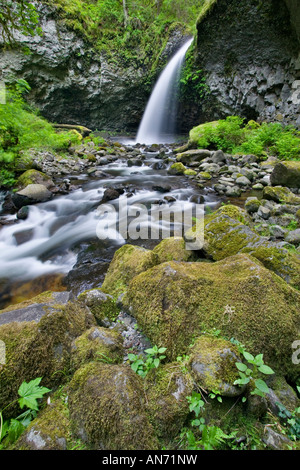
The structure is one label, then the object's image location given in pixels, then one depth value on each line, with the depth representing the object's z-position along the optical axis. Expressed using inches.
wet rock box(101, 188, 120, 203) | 285.0
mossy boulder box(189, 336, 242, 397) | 47.3
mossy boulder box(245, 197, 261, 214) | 211.3
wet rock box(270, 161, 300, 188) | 259.1
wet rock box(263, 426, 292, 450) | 41.4
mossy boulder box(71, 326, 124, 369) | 57.6
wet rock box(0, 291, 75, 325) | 66.6
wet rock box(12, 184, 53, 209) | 261.6
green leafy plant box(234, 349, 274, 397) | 45.8
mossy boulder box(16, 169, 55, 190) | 289.9
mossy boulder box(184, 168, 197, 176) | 369.7
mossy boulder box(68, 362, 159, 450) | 42.6
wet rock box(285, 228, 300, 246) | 145.6
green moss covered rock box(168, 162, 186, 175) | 384.5
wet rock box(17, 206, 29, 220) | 240.7
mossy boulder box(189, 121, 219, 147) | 479.7
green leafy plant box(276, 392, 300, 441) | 45.1
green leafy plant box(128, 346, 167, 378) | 55.8
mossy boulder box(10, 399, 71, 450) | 40.9
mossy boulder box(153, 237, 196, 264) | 114.0
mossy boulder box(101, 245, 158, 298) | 96.8
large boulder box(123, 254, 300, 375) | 60.0
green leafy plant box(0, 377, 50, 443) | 43.9
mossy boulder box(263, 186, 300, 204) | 223.6
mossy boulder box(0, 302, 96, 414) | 50.9
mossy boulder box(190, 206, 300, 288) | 92.5
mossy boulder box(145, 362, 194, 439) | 45.5
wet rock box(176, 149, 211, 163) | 422.6
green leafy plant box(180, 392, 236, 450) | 41.9
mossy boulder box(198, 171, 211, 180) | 349.4
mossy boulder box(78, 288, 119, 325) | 83.2
